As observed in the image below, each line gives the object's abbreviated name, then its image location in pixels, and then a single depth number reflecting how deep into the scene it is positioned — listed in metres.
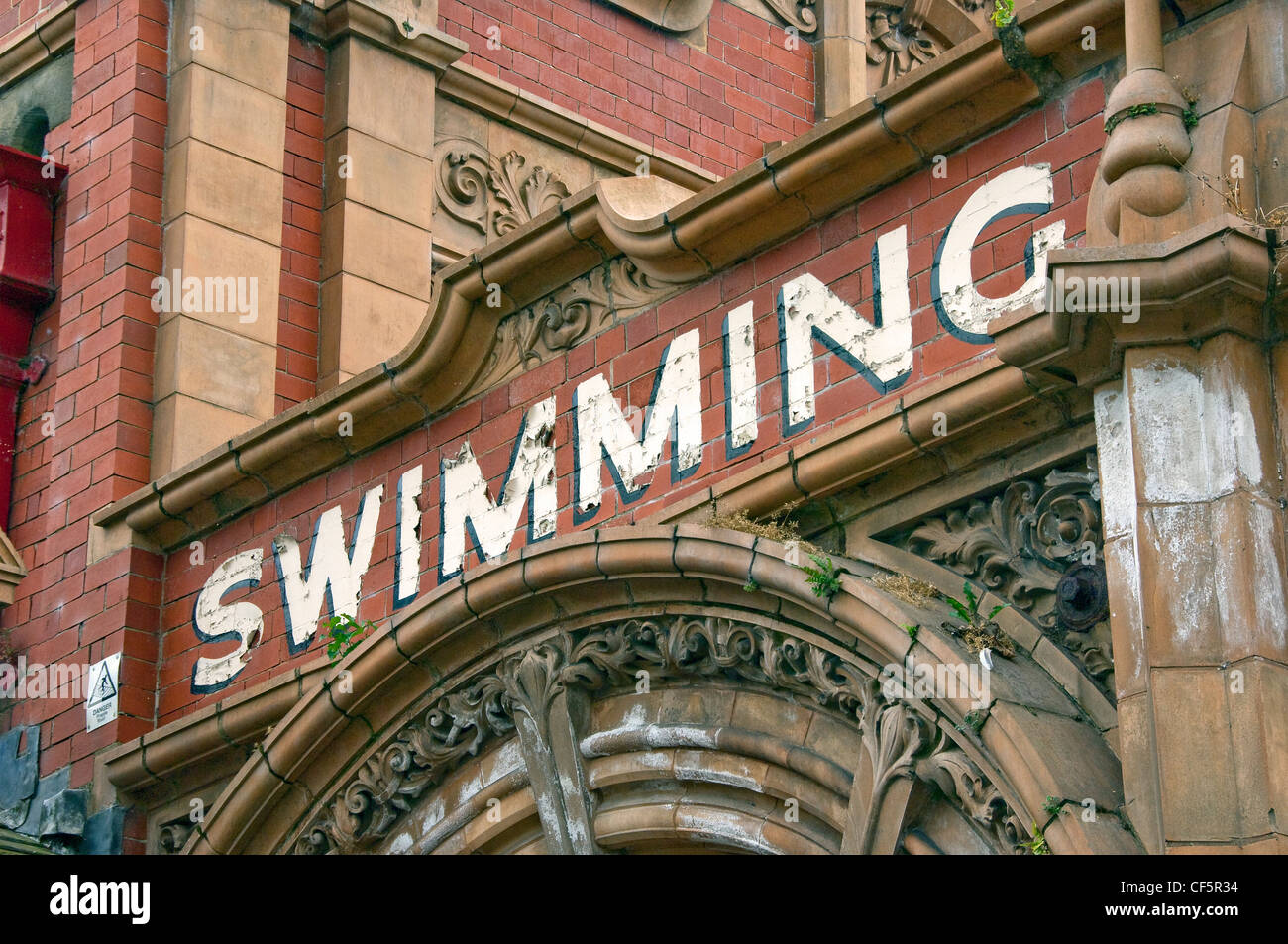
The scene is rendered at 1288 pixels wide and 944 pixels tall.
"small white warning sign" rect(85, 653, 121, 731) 13.30
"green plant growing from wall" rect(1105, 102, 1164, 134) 8.70
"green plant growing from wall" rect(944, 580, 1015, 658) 9.08
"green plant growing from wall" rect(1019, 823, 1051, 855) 8.36
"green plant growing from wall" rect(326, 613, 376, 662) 11.91
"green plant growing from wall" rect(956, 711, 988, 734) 8.74
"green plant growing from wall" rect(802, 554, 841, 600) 9.48
